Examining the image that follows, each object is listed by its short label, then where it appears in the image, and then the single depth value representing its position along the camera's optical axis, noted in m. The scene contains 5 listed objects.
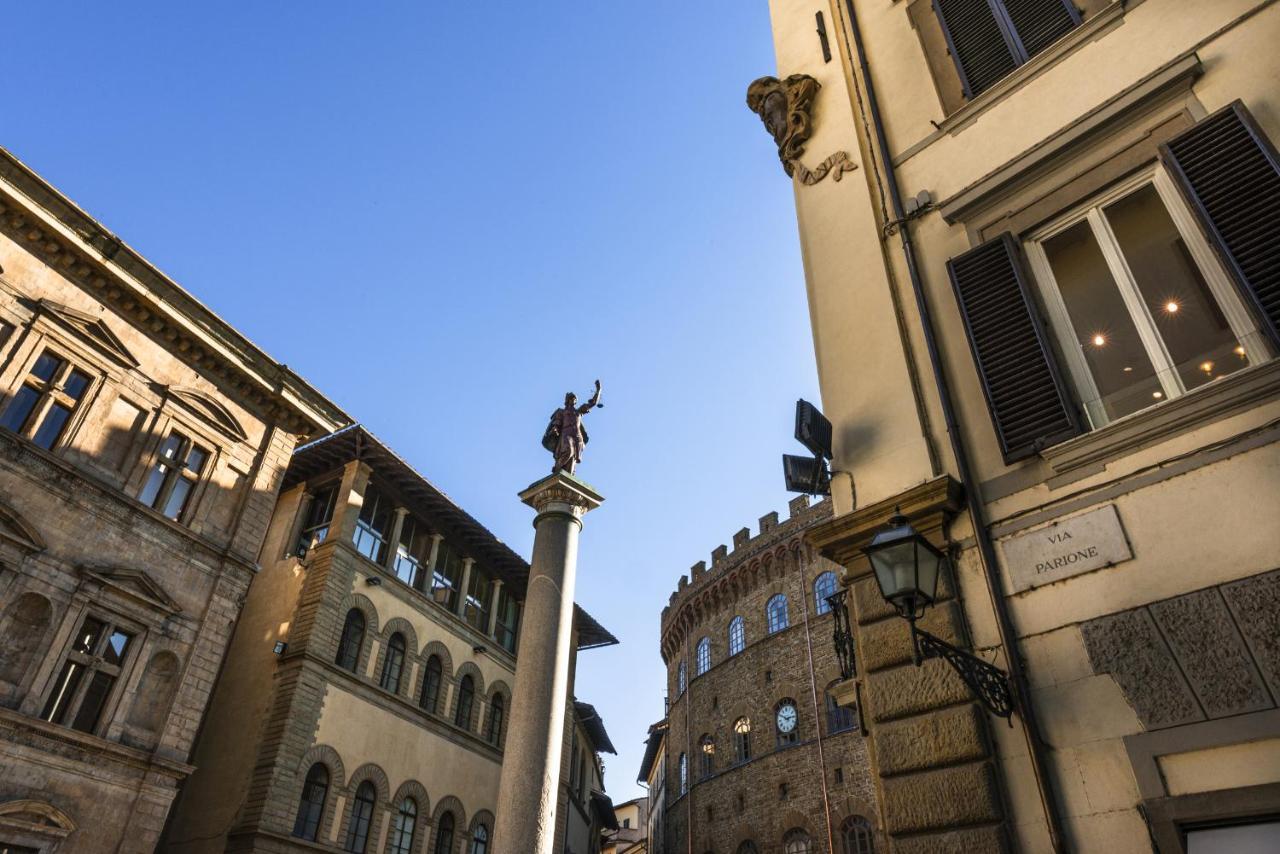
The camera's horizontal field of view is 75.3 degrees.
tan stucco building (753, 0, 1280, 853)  4.49
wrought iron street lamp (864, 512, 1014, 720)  5.04
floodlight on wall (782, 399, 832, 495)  6.89
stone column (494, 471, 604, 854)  9.36
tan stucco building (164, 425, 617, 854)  17.19
